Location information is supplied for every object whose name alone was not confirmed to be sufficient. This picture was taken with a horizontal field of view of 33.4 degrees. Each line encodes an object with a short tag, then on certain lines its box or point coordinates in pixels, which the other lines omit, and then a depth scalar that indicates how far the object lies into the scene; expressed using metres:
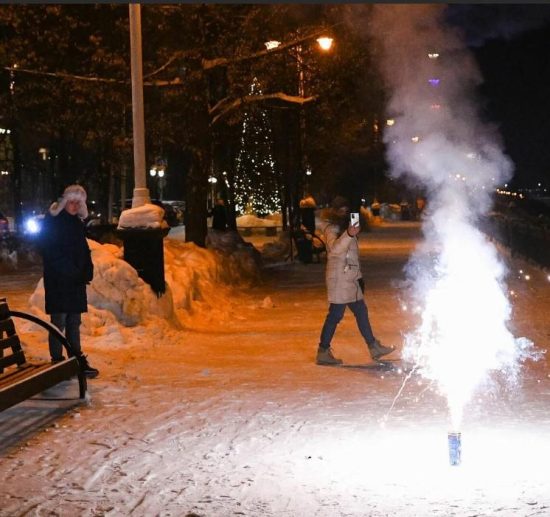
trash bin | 12.50
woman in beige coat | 9.82
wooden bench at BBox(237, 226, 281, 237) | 41.78
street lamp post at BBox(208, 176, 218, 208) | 59.53
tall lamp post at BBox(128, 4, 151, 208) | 13.45
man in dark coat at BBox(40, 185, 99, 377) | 8.79
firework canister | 6.04
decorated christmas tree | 30.64
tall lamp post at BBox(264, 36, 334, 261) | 19.72
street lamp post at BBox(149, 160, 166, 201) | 67.96
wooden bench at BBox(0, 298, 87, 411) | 6.87
